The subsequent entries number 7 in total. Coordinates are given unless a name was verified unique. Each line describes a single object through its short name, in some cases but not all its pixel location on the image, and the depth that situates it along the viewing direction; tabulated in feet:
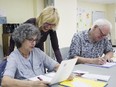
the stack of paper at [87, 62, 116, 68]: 6.52
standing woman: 6.22
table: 5.57
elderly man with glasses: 7.09
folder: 4.46
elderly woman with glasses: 4.88
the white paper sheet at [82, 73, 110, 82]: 4.92
